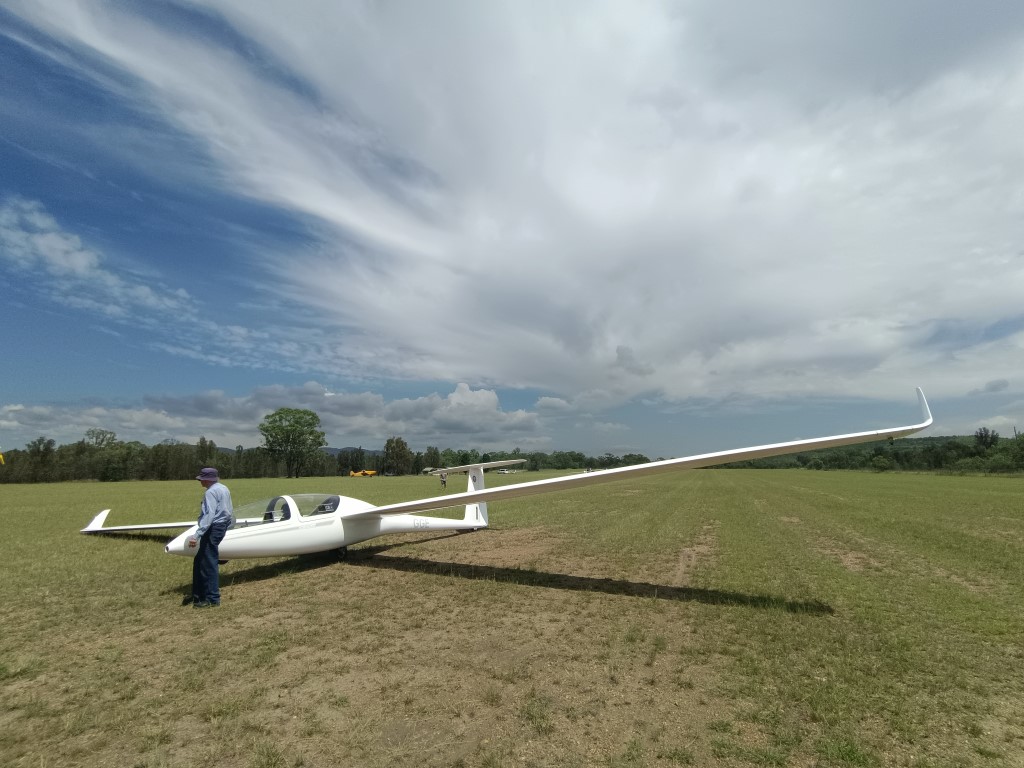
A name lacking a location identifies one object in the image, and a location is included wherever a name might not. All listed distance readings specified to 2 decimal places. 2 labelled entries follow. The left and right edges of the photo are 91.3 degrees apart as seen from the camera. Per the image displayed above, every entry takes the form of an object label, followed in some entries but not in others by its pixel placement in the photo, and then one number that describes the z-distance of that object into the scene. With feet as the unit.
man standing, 23.35
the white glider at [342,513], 23.76
